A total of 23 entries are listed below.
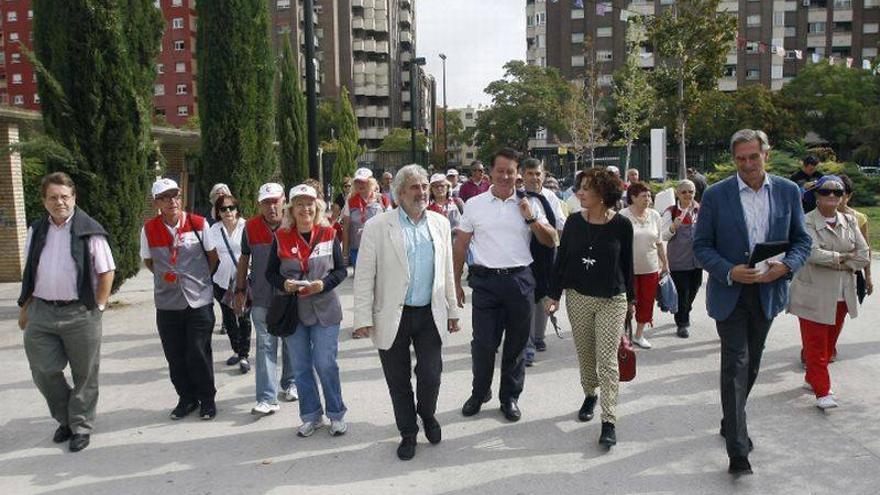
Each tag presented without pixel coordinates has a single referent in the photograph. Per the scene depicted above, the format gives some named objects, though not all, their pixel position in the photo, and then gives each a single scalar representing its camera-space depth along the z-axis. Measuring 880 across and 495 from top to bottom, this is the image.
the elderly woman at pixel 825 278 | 5.36
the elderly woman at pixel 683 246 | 7.96
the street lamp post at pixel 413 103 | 26.95
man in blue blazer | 4.20
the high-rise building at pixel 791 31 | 68.38
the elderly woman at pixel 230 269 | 6.52
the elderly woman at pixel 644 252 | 7.18
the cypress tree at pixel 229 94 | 12.22
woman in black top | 4.79
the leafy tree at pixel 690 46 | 25.00
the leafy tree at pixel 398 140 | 61.26
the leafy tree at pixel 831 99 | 56.41
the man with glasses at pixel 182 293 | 5.50
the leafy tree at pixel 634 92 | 35.19
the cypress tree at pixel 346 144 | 27.33
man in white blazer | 4.60
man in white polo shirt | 5.24
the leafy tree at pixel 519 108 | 62.47
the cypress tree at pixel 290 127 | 20.62
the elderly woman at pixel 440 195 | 9.93
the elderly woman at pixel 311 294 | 4.99
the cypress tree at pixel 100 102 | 9.60
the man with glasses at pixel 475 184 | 11.59
